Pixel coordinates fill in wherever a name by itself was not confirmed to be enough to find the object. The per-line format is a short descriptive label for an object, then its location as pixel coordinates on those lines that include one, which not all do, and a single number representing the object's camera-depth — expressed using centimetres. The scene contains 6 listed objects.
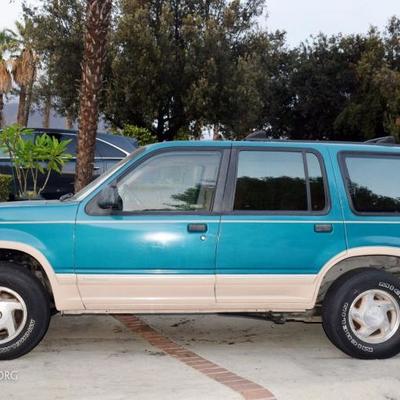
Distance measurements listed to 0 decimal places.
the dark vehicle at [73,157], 1152
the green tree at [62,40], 2462
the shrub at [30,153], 1051
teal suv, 485
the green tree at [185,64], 2420
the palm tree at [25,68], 3157
